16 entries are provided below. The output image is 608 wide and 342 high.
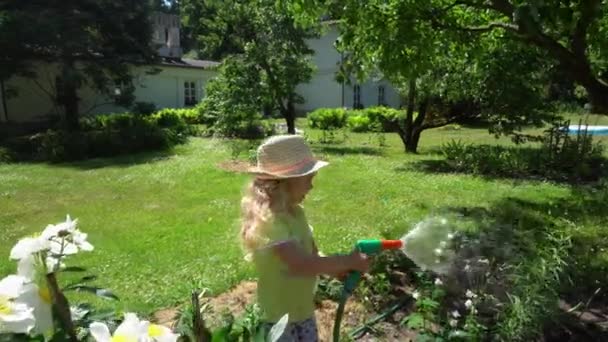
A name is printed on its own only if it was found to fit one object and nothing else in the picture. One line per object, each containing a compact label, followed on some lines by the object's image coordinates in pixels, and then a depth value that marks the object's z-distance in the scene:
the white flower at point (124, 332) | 1.02
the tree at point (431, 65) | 6.78
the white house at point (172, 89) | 24.77
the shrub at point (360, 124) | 27.66
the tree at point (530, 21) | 4.23
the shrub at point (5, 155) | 16.58
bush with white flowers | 1.04
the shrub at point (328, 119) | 28.84
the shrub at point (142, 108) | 26.87
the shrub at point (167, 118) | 25.00
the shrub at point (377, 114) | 26.47
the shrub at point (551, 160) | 12.62
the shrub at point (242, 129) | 21.61
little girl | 2.43
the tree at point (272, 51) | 20.92
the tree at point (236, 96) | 20.84
